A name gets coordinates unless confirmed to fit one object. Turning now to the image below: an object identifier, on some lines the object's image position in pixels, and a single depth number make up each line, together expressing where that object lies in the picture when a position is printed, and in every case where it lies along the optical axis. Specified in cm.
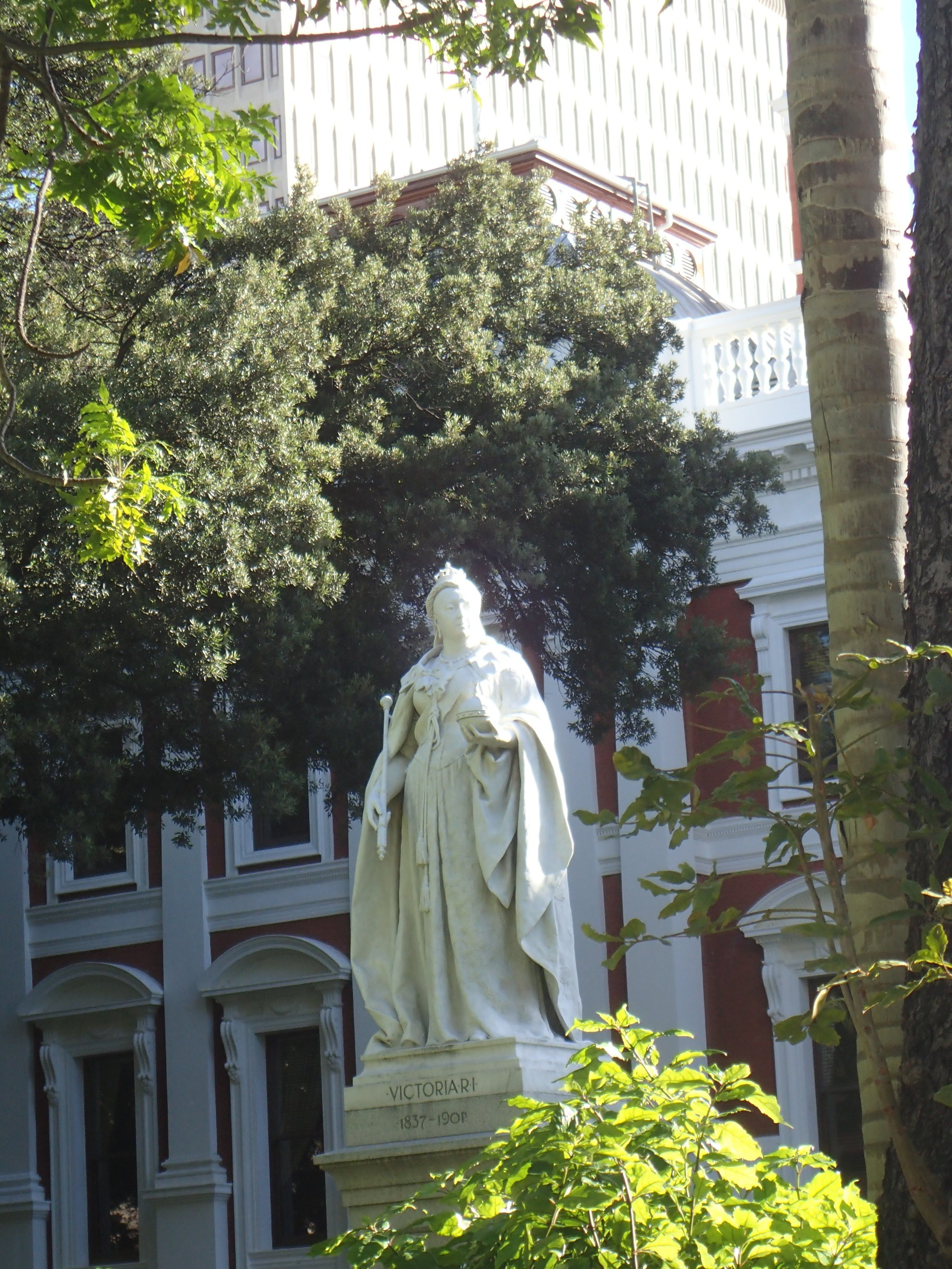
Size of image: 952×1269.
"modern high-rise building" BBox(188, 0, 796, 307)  10544
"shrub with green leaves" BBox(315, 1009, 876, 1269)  874
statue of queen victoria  1634
